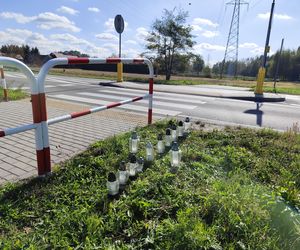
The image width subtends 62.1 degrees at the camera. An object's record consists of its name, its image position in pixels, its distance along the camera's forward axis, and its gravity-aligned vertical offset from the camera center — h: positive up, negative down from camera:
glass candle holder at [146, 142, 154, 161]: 3.54 -1.13
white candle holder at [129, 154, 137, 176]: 3.05 -1.14
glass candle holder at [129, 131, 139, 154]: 3.79 -1.09
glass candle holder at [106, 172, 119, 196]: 2.62 -1.18
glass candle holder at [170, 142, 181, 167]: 3.36 -1.11
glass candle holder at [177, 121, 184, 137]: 4.65 -1.04
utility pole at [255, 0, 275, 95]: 12.07 +0.29
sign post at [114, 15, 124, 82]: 15.88 +2.93
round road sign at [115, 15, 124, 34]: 15.88 +2.93
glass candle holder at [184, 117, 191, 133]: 4.90 -1.04
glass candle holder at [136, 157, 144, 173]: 3.21 -1.19
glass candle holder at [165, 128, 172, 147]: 4.11 -1.07
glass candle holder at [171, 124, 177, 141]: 4.31 -1.02
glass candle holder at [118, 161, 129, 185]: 2.85 -1.15
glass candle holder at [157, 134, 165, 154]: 3.82 -1.12
